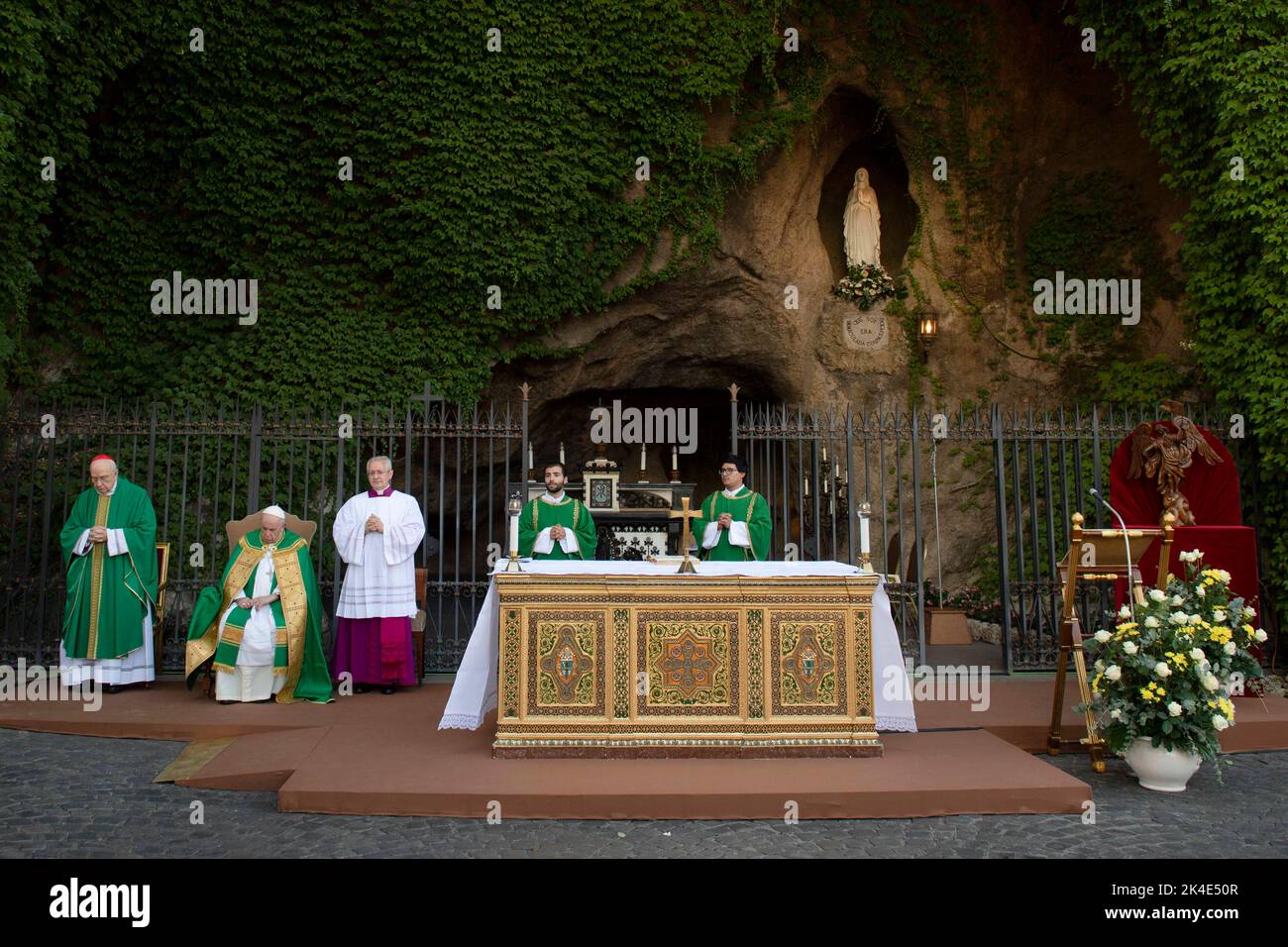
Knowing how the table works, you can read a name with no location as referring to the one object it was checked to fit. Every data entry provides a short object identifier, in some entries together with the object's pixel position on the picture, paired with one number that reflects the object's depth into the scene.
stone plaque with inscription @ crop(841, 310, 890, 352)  14.86
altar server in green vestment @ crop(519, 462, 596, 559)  8.45
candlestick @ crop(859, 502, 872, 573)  6.35
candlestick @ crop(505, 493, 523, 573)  6.28
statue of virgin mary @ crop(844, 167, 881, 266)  14.99
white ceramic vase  5.73
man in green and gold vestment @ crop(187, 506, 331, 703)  7.55
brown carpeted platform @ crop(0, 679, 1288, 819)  5.10
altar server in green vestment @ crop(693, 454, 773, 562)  8.13
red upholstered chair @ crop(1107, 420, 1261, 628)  8.05
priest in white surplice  8.04
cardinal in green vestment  7.93
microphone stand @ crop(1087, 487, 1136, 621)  6.28
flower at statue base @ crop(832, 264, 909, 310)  14.83
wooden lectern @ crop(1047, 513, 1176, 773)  6.26
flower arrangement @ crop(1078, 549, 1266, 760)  5.62
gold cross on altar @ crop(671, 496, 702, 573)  6.14
